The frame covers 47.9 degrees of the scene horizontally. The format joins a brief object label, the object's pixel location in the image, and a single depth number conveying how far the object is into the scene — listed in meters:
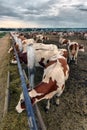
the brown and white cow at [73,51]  5.97
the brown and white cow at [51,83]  2.43
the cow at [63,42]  10.20
